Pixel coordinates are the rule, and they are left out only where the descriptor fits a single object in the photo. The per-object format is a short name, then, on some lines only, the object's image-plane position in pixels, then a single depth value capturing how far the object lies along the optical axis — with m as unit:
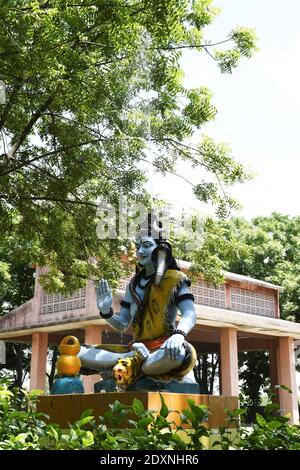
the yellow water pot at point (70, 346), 5.09
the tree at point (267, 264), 20.61
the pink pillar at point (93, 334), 13.67
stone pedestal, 4.26
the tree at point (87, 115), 5.38
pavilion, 13.92
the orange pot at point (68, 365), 5.03
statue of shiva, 4.73
